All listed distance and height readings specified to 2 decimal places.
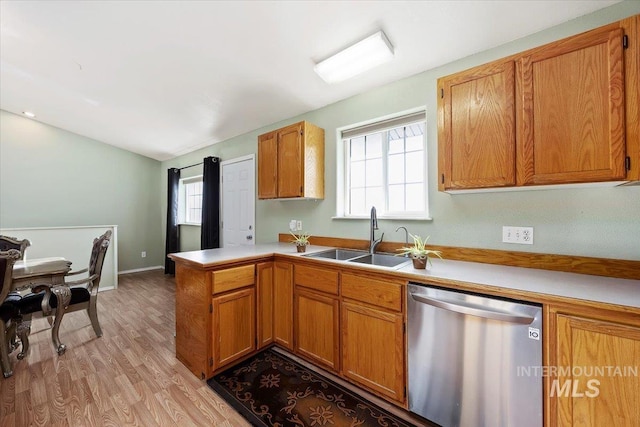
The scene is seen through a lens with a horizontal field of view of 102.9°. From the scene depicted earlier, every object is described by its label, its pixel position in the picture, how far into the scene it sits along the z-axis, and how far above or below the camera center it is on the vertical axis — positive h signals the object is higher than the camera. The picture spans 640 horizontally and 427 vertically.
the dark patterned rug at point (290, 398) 1.55 -1.24
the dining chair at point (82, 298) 2.21 -0.75
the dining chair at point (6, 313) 1.79 -0.77
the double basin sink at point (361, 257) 2.11 -0.36
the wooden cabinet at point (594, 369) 0.99 -0.63
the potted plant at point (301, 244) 2.36 -0.26
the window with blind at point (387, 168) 2.23 +0.46
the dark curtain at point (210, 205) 4.09 +0.18
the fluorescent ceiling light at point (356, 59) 1.83 +1.22
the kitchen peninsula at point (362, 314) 1.04 -0.60
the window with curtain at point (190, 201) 5.01 +0.32
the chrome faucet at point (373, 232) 2.24 -0.14
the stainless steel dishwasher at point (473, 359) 1.18 -0.74
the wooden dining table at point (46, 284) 2.14 -0.59
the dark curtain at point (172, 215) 5.05 +0.02
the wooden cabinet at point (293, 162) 2.61 +0.59
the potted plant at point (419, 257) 1.60 -0.26
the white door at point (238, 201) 3.65 +0.23
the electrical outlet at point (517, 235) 1.68 -0.13
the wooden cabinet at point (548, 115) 1.19 +0.55
